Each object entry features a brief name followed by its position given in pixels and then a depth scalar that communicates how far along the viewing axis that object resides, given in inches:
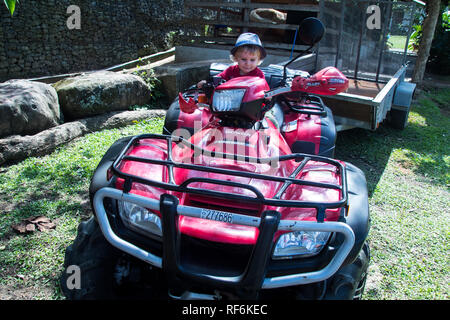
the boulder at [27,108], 181.3
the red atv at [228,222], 73.9
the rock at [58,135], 177.0
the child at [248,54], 132.2
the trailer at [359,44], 270.3
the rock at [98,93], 221.5
